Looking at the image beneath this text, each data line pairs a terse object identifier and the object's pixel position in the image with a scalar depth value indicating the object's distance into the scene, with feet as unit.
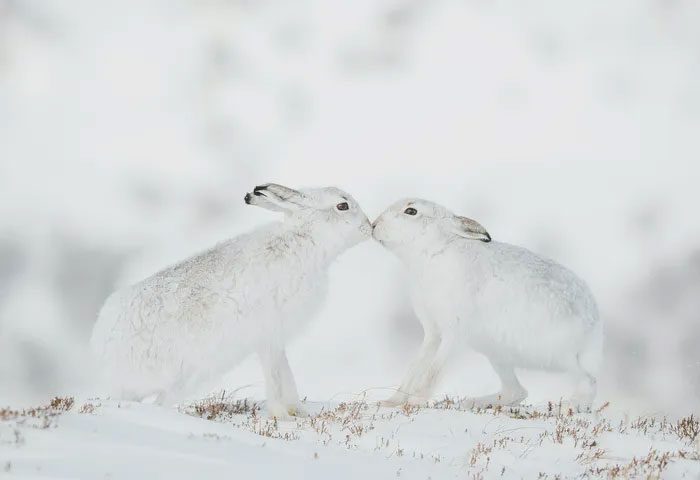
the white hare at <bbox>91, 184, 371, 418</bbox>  57.98
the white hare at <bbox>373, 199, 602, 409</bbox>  68.13
